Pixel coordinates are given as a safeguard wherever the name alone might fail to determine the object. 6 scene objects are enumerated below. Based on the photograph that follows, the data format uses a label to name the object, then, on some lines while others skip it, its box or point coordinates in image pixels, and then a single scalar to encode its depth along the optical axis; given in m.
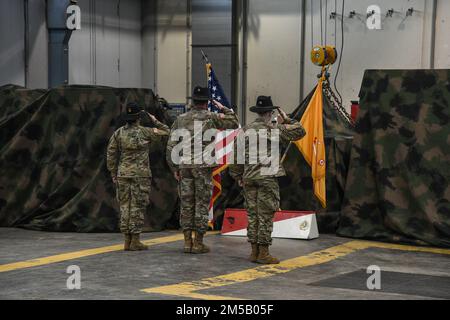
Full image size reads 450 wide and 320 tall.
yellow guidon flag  11.34
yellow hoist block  12.82
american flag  11.58
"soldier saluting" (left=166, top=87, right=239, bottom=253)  9.86
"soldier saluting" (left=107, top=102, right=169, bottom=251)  10.09
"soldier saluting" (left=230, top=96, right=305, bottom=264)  9.18
